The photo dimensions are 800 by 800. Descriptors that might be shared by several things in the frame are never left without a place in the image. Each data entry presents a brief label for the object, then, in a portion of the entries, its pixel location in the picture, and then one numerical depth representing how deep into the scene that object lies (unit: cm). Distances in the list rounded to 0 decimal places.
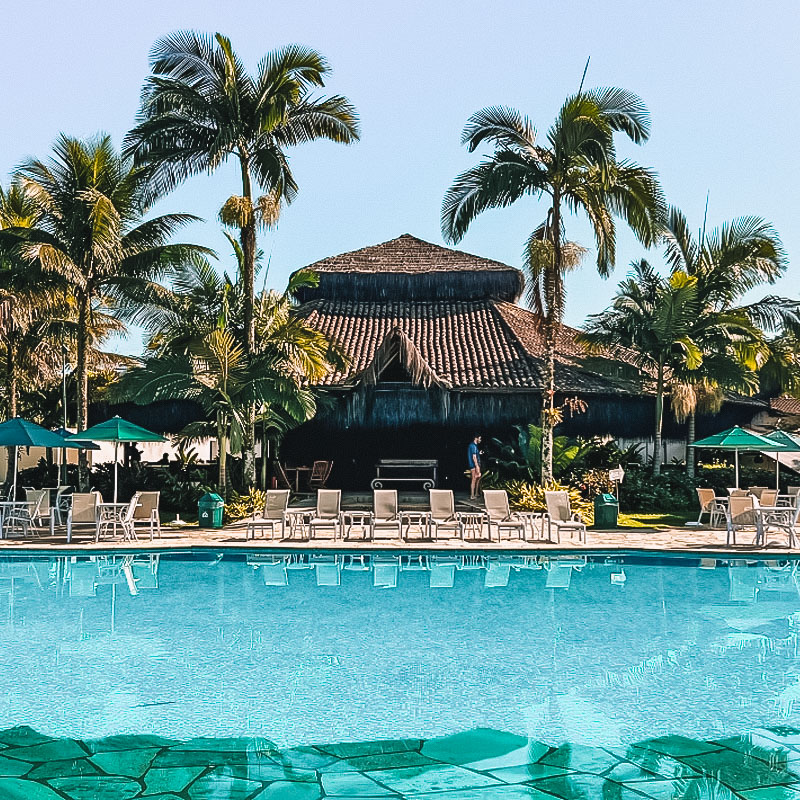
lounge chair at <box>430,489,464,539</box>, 1617
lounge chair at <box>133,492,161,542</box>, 1553
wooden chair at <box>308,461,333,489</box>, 2261
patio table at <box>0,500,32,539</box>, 1587
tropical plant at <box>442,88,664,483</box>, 1853
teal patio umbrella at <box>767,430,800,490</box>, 1731
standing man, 2081
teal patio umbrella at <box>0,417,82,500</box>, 1548
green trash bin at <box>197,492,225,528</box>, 1727
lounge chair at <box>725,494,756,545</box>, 1507
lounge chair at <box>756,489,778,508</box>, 1753
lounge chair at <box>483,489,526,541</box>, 1603
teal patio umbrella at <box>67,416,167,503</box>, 1638
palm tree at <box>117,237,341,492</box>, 1786
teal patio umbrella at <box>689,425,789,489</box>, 1695
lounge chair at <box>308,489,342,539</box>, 1620
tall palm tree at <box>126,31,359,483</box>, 1869
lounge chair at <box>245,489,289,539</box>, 1603
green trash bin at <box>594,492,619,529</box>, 1750
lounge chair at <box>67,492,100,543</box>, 1538
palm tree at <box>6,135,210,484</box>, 1872
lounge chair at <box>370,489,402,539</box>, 1595
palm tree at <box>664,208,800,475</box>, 2106
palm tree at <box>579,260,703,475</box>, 2036
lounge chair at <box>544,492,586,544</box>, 1589
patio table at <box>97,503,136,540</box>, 1520
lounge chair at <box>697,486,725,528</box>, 1770
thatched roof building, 2197
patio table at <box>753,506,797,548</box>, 1478
